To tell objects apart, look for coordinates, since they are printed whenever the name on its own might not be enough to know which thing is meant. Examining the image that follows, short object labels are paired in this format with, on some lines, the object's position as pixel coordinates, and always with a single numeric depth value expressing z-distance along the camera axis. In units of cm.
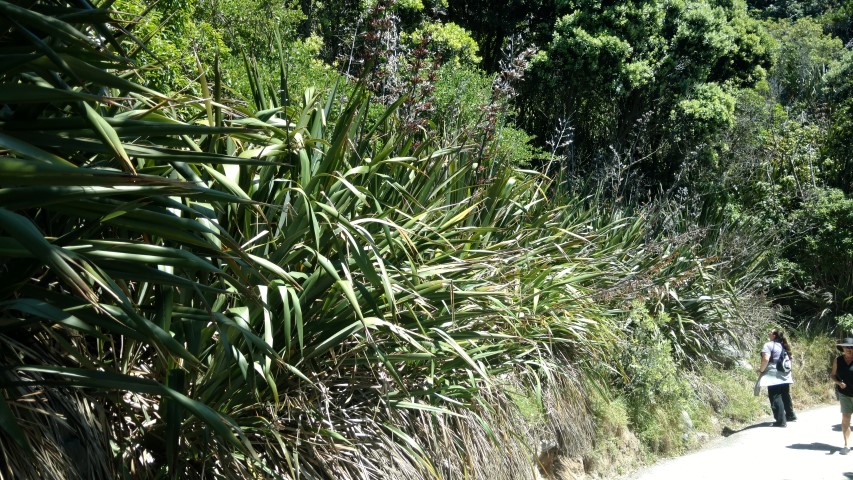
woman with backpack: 1294
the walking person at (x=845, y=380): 1155
